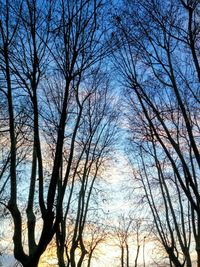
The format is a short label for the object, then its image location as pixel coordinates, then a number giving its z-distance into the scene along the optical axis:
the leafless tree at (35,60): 4.74
